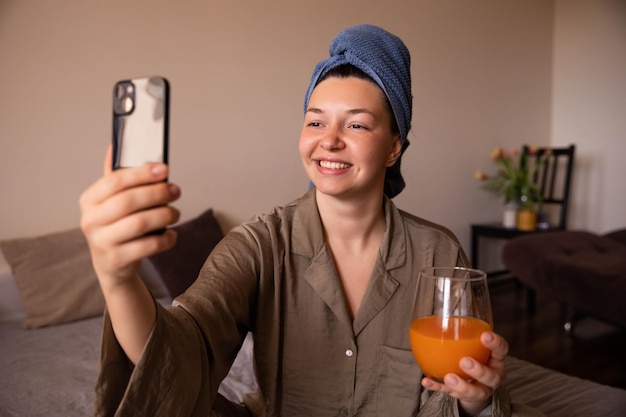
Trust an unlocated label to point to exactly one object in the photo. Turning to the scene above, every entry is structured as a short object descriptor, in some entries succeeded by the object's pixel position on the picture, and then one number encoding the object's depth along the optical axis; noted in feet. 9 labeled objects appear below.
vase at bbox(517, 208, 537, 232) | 13.08
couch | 4.64
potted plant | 13.29
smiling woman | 3.19
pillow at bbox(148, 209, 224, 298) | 7.53
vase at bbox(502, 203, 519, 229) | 13.51
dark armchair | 8.70
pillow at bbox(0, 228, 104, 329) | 6.86
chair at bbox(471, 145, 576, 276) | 13.07
